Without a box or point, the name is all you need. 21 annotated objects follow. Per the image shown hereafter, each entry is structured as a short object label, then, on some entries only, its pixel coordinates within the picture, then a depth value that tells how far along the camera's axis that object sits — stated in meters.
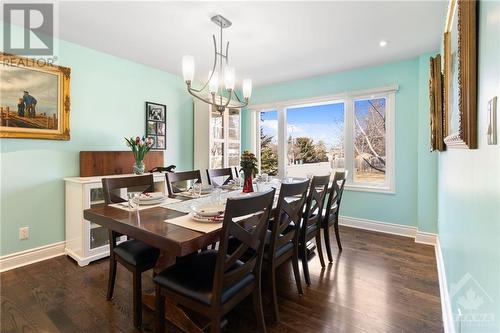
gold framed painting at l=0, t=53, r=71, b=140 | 2.46
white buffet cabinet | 2.62
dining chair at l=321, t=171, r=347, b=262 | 2.58
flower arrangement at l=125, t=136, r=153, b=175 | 3.15
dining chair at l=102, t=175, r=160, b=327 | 1.67
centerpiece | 2.36
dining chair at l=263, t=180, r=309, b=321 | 1.72
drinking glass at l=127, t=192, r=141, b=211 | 1.76
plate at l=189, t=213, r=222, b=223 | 1.49
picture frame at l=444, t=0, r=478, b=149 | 0.80
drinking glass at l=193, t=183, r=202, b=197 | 2.25
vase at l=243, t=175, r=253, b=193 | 2.43
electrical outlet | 2.59
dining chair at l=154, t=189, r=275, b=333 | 1.25
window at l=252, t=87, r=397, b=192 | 3.78
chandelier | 2.03
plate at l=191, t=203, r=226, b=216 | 1.52
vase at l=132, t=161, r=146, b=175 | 3.16
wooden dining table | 1.22
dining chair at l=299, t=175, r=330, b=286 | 2.17
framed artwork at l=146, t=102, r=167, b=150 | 3.68
